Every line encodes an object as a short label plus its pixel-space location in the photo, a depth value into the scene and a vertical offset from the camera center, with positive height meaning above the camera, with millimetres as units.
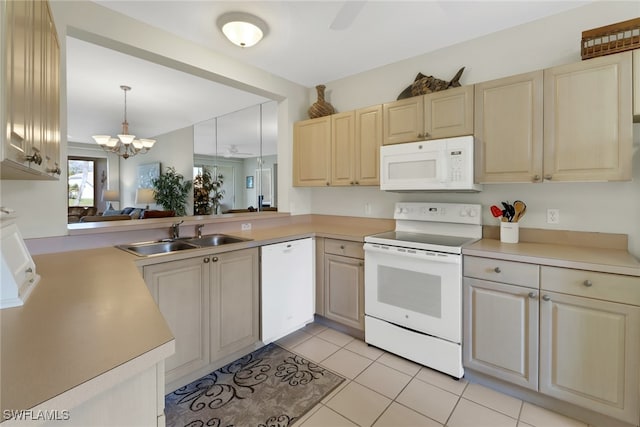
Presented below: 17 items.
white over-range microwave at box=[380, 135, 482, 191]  2102 +336
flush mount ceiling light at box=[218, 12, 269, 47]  2064 +1304
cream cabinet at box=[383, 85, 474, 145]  2184 +745
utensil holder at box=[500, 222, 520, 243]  2125 -172
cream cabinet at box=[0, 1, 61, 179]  876 +449
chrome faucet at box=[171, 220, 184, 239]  2322 -157
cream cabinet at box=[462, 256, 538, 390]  1755 -701
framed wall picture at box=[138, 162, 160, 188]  6730 +869
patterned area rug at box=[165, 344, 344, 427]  1704 -1197
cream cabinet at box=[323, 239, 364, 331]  2521 -651
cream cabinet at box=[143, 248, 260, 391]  1812 -646
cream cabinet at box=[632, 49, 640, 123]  1623 +704
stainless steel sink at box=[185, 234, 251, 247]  2416 -250
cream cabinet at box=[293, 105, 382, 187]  2709 +609
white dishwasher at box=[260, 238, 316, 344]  2371 -670
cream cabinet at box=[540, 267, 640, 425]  1501 -717
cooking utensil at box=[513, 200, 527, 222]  2133 -4
